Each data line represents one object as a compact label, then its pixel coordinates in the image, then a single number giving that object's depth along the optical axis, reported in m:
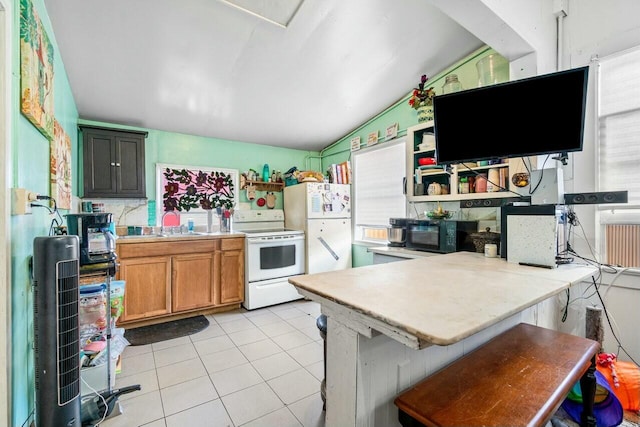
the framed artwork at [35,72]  1.33
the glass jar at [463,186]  2.58
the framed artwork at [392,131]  3.56
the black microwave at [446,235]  2.53
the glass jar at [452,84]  2.71
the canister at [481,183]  2.44
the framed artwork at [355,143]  4.11
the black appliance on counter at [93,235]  1.73
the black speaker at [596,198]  1.60
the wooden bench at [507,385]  0.88
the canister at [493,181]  2.35
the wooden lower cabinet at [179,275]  2.92
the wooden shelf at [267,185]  4.19
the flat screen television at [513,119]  1.59
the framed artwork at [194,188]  3.57
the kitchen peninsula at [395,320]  0.80
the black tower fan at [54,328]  1.24
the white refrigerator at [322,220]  3.85
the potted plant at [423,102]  2.83
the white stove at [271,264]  3.47
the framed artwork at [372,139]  3.84
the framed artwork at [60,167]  1.86
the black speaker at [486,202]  2.29
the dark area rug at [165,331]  2.73
